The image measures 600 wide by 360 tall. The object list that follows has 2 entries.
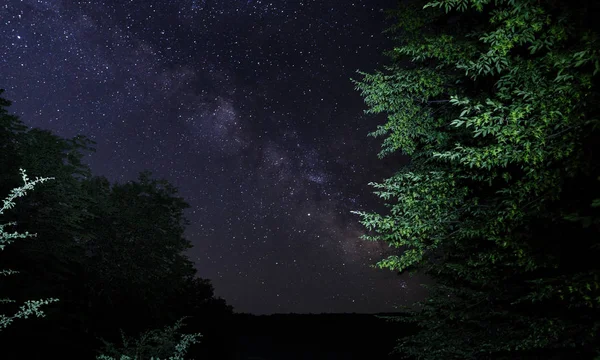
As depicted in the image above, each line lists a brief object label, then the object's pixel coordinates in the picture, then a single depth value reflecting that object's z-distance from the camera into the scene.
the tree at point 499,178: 4.62
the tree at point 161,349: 10.20
